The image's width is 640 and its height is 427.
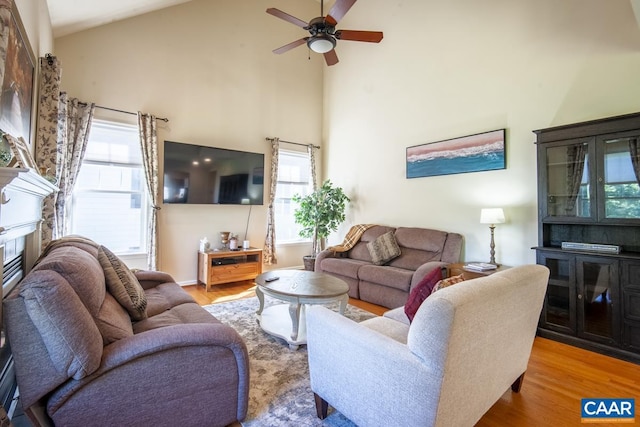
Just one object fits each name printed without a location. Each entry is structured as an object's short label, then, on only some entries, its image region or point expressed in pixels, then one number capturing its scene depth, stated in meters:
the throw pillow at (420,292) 1.91
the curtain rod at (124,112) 4.00
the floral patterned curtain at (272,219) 5.48
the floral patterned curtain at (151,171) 4.24
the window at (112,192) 4.00
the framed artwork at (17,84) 1.75
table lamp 3.41
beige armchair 1.21
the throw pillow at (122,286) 1.95
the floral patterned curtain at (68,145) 3.56
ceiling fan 2.79
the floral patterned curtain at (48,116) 2.80
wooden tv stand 4.50
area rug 1.79
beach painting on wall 3.73
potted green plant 5.38
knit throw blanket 4.93
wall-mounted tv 4.43
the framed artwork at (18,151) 1.62
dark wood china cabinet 2.58
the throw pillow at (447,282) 1.82
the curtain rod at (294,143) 5.52
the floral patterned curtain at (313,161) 6.12
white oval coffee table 2.63
